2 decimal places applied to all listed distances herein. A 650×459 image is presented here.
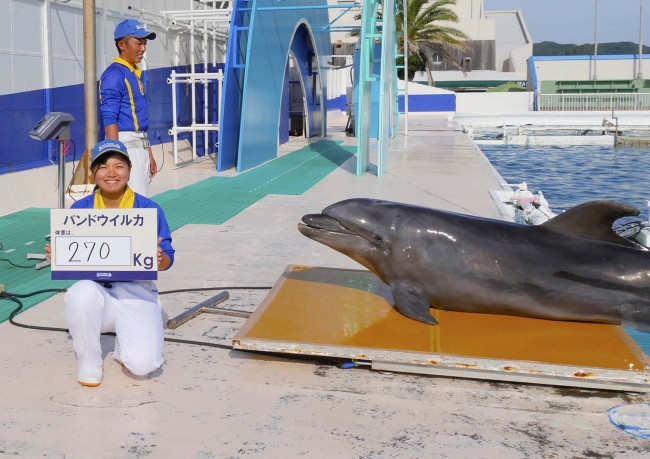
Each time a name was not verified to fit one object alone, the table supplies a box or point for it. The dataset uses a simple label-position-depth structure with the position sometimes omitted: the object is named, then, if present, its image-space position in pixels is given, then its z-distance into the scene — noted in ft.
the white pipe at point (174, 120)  43.66
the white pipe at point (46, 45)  32.22
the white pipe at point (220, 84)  44.45
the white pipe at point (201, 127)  44.73
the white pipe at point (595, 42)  133.39
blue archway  42.86
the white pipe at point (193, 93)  45.88
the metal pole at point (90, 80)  30.86
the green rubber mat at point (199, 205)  19.45
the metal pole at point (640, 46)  132.62
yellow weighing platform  12.36
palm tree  127.65
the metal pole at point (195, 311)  15.45
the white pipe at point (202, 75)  43.21
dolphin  14.57
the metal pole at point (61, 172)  20.15
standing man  19.36
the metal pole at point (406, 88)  57.91
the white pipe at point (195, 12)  44.96
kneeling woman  11.93
